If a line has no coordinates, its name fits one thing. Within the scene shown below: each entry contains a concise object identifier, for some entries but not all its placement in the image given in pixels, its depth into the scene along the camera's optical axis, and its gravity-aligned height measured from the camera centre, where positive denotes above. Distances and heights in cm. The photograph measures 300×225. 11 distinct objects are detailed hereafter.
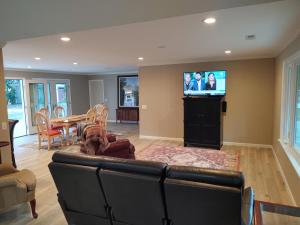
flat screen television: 554 +40
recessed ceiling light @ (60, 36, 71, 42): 321 +93
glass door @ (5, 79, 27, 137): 748 -6
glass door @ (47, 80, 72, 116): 887 +29
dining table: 600 -59
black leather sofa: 167 -82
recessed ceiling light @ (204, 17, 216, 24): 248 +90
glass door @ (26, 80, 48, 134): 793 +12
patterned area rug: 441 -131
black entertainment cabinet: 543 -59
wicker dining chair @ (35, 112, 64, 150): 561 -74
